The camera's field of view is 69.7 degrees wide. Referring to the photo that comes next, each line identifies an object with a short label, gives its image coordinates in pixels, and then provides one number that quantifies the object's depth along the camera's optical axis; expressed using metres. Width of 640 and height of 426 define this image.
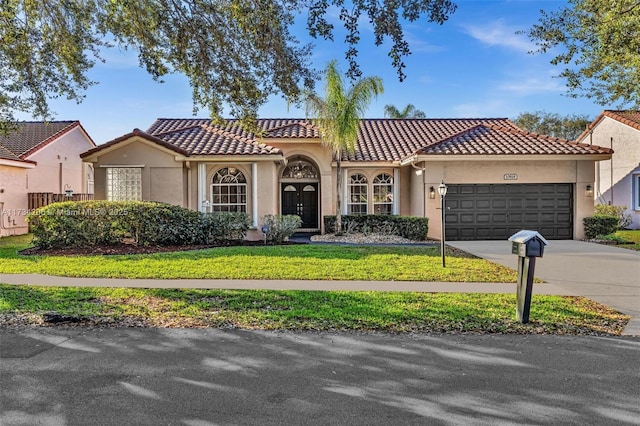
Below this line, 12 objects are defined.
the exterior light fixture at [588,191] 18.64
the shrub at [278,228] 17.44
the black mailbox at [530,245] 6.47
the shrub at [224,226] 16.12
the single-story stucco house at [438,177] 18.28
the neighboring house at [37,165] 20.80
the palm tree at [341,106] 18.11
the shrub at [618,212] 23.97
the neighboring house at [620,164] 24.94
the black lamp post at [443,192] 11.70
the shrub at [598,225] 18.48
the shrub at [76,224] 14.58
